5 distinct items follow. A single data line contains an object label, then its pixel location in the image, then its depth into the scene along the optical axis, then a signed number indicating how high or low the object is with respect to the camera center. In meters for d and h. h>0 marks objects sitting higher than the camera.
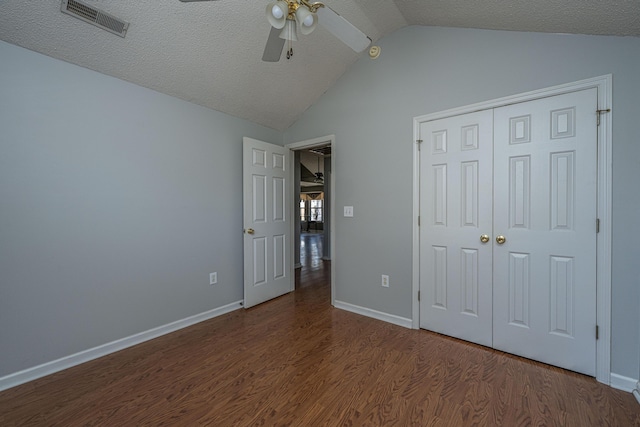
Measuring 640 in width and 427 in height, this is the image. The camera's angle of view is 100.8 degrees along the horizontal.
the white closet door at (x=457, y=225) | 2.30 -0.14
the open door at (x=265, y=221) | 3.23 -0.14
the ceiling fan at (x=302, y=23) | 1.38 +1.06
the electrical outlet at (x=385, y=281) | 2.86 -0.76
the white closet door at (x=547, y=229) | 1.89 -0.15
